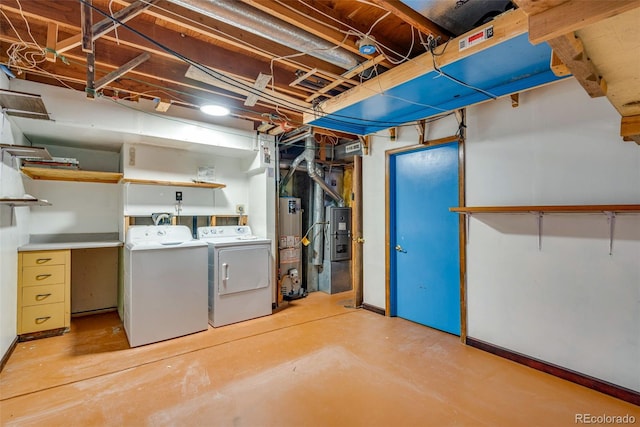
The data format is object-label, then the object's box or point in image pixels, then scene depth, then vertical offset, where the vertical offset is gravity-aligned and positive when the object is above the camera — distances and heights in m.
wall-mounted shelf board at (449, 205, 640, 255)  1.88 +0.05
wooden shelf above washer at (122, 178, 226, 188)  3.39 +0.41
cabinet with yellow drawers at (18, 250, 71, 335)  2.92 -0.76
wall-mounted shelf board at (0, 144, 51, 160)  2.26 +0.53
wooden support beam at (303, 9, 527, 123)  1.61 +1.06
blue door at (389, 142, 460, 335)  3.05 -0.24
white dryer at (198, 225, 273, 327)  3.39 -0.73
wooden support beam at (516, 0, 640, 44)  0.75 +0.53
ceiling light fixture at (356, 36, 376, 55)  1.98 +1.17
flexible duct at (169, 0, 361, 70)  1.62 +1.17
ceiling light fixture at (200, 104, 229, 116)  2.85 +1.05
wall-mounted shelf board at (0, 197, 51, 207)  2.16 +0.12
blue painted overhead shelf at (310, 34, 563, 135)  1.85 +1.02
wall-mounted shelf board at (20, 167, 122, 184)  3.05 +0.46
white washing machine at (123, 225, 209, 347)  2.86 -0.73
